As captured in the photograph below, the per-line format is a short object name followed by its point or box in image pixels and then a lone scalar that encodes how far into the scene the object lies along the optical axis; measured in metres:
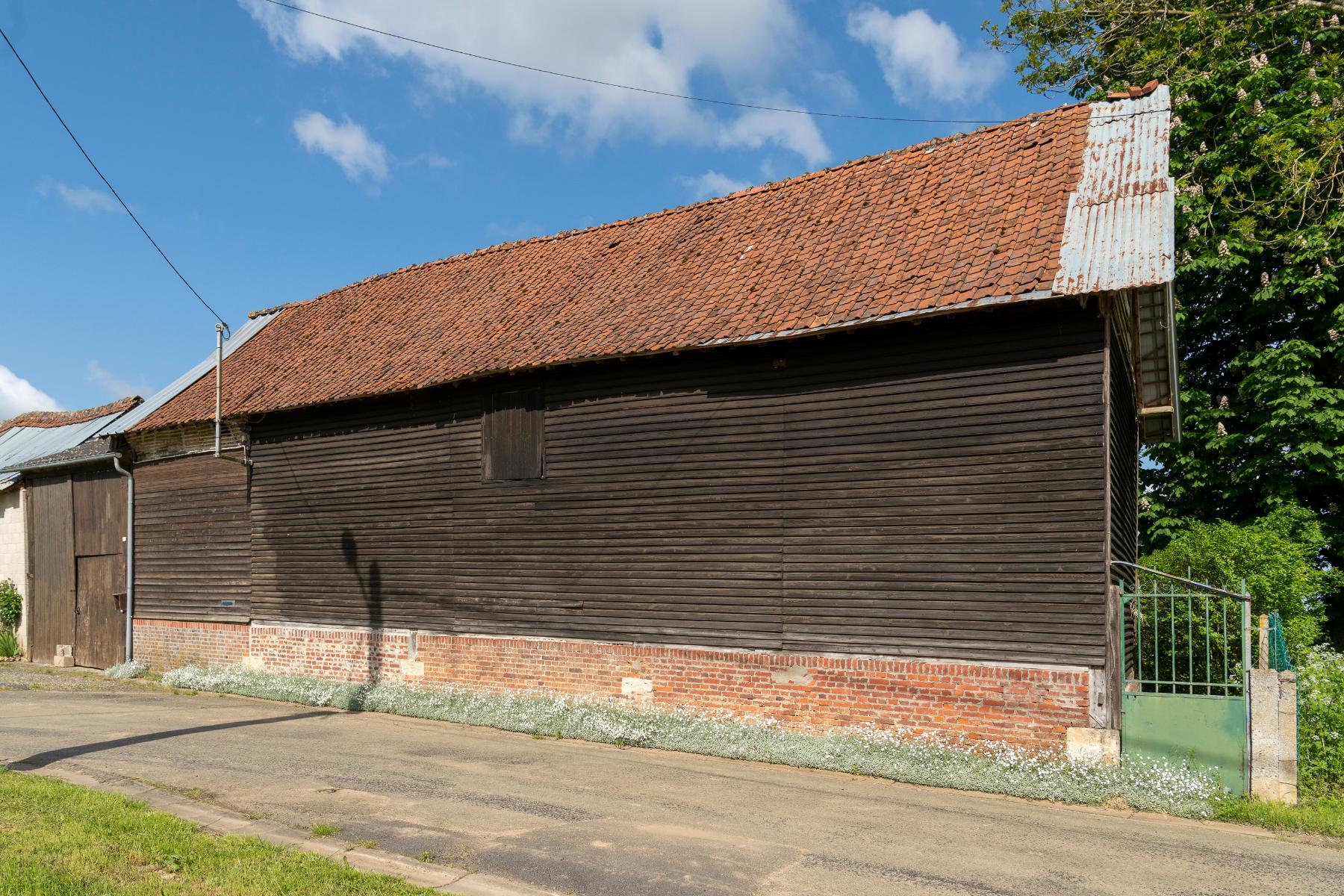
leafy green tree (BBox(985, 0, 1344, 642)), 16.27
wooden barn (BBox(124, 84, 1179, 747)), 9.64
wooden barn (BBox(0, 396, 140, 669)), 19.05
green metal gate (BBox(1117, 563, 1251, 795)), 8.59
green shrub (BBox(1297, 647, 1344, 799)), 8.65
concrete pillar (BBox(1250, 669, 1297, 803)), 8.30
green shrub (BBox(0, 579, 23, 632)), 20.86
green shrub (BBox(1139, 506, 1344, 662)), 12.87
